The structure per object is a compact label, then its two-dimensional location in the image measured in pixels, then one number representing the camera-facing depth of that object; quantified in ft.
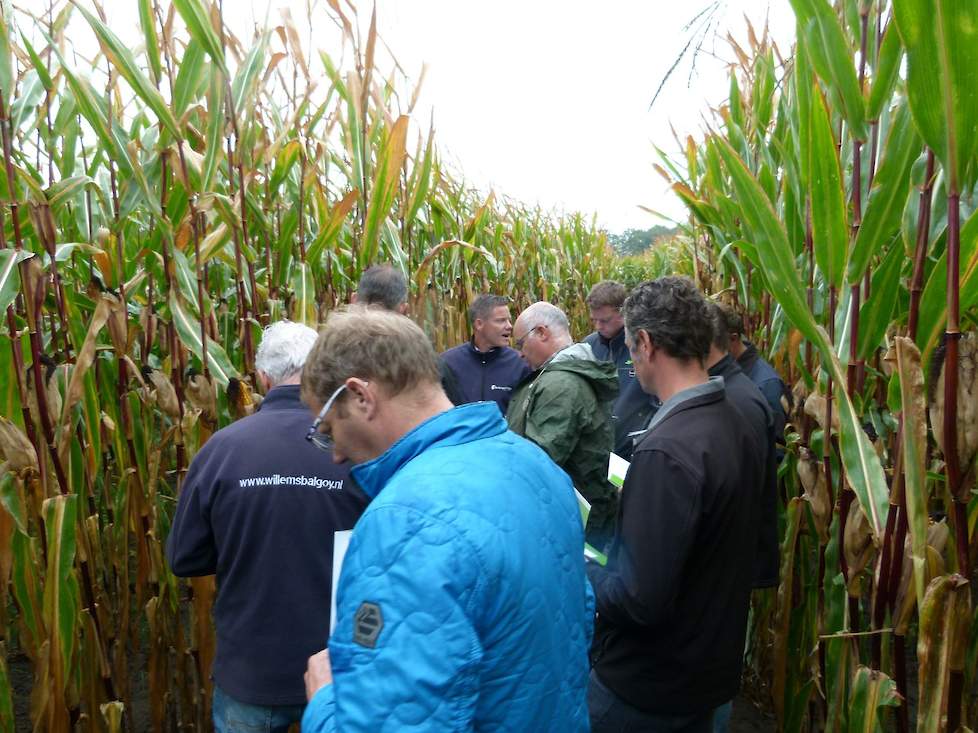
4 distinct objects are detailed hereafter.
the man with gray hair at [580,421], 9.30
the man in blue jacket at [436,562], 3.15
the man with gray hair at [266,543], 5.99
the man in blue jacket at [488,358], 12.89
